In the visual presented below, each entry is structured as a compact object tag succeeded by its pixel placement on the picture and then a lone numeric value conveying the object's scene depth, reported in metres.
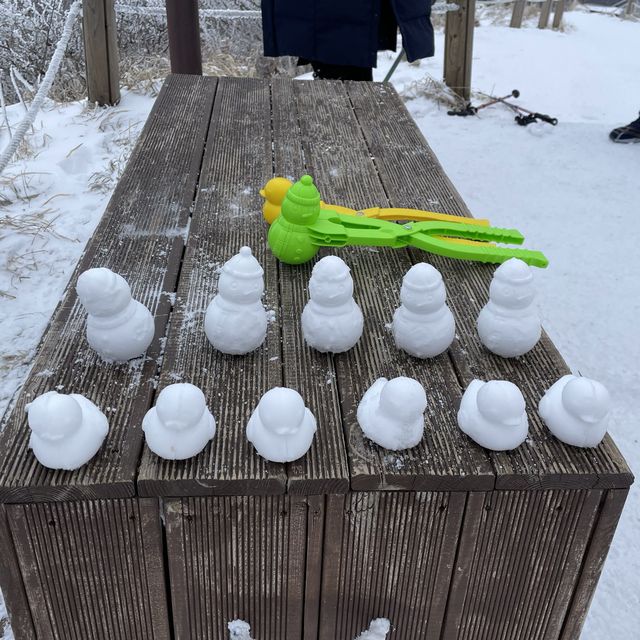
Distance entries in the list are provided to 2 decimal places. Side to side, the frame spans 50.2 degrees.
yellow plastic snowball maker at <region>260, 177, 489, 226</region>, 1.93
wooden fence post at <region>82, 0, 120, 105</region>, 4.14
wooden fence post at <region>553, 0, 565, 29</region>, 8.48
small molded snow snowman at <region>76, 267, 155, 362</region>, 1.34
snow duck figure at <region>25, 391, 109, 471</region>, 1.12
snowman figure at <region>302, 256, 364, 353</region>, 1.41
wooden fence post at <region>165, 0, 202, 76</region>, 3.73
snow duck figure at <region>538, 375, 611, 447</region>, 1.22
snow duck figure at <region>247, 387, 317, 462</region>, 1.16
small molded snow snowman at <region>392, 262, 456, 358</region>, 1.41
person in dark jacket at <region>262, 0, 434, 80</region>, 3.14
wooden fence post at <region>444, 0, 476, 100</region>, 4.87
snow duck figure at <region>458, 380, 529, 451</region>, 1.20
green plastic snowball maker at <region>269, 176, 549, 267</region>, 1.74
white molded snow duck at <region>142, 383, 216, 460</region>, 1.15
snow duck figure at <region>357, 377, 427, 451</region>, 1.20
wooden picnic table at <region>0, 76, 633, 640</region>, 1.21
